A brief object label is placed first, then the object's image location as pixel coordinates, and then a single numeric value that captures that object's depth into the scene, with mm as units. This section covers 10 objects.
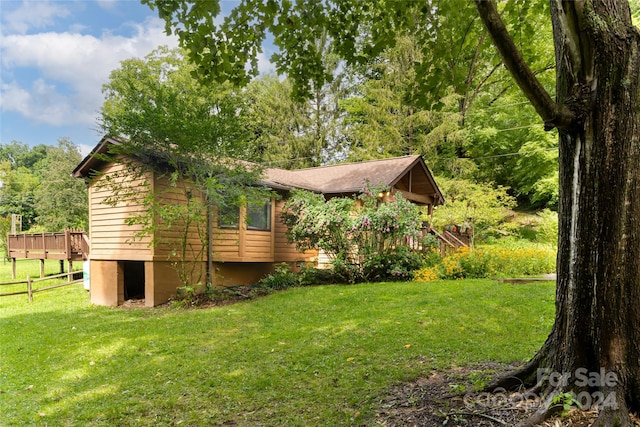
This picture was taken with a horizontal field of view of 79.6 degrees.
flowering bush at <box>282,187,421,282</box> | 10359
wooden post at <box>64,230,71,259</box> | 13438
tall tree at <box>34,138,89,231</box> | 18241
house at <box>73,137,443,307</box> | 9172
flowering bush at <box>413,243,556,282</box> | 10227
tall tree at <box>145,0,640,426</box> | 2275
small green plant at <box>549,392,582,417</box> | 2254
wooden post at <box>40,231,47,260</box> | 14359
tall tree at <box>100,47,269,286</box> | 8203
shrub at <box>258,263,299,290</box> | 10469
